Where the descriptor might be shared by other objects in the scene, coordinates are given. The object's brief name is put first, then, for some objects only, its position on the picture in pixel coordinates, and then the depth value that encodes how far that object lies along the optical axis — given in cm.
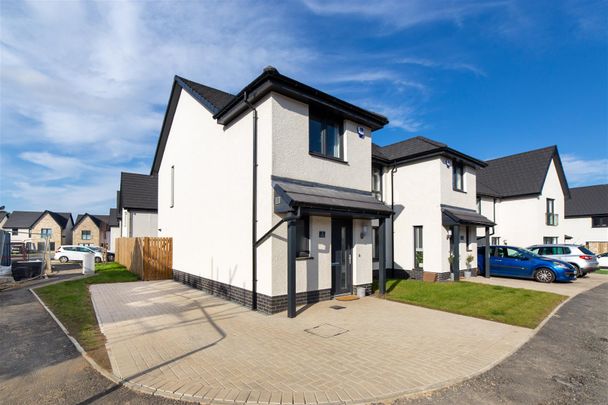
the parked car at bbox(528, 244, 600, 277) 1650
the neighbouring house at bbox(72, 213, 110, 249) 4953
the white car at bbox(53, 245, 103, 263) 2681
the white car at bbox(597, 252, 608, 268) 2177
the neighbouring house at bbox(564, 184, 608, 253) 2931
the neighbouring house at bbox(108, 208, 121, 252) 3797
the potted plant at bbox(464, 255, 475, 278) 1557
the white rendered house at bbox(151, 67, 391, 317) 842
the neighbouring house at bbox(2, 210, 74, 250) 5047
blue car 1420
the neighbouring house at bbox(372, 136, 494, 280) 1436
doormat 977
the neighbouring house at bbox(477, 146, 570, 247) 2309
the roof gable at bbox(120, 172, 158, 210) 2508
